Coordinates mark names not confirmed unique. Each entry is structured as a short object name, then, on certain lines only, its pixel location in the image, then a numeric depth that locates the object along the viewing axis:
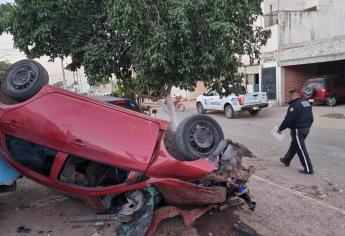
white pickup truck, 21.81
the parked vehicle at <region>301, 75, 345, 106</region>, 23.78
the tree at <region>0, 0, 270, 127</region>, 7.29
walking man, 9.02
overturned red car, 4.78
